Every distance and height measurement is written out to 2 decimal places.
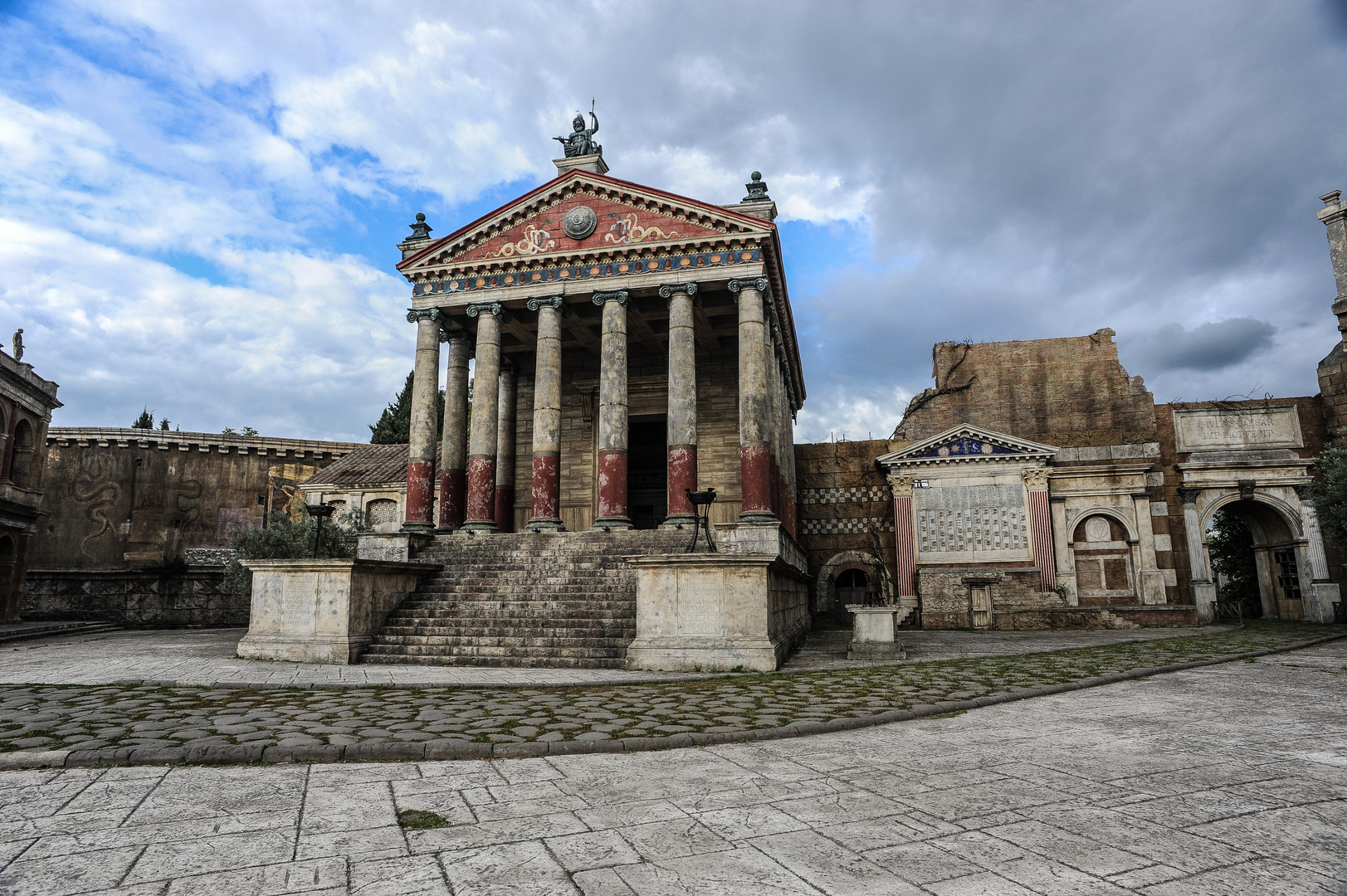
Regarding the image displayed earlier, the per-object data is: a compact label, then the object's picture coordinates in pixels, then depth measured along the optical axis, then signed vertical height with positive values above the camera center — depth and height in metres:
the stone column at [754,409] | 17.17 +3.92
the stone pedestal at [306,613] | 11.59 -0.49
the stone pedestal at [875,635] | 11.73 -0.91
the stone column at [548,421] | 18.08 +3.87
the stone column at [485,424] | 18.38 +3.84
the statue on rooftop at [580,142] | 21.27 +12.37
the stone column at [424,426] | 18.55 +3.91
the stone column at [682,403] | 17.14 +4.09
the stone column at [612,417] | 17.53 +3.83
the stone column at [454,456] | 19.42 +3.24
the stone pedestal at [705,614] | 10.62 -0.51
